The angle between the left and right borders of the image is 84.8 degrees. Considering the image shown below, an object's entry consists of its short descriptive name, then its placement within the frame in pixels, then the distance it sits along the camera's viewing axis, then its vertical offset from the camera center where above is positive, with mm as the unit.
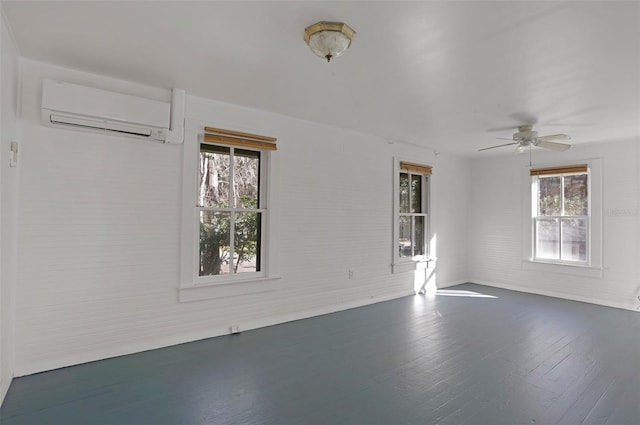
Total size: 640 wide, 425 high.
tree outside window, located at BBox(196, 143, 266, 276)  3721 +72
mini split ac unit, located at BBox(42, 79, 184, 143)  2781 +883
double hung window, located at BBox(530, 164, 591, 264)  5539 +147
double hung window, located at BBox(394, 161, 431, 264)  5625 +131
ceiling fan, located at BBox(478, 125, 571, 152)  4223 +1022
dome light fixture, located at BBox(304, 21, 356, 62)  2146 +1147
